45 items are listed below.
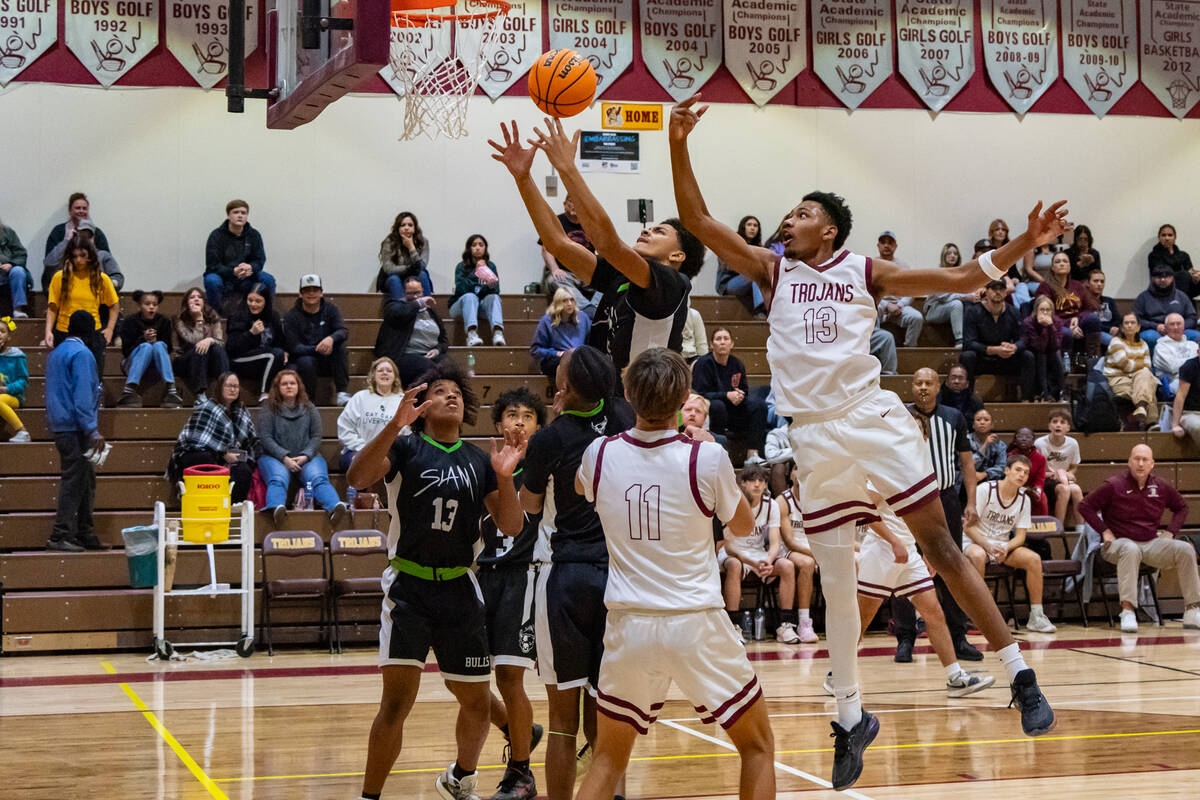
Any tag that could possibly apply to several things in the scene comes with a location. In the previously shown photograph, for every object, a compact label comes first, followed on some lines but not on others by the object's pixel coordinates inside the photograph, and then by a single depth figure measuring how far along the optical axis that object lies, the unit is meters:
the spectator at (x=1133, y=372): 14.36
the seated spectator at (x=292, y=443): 11.59
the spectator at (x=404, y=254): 14.31
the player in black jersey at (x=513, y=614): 5.52
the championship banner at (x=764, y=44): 16.92
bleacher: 10.60
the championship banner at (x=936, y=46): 17.34
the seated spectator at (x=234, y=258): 13.84
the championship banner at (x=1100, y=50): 17.75
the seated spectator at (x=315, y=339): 12.99
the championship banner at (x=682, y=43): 16.61
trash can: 10.34
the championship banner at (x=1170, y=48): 17.89
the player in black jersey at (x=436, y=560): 5.05
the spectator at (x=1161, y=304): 15.77
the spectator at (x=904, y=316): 15.35
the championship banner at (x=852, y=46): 17.14
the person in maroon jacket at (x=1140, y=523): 11.91
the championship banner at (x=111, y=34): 15.16
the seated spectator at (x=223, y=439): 11.34
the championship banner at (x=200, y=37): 15.35
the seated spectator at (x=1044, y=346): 14.45
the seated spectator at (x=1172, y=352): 14.84
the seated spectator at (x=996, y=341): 14.43
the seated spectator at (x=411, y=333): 13.03
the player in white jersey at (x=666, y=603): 4.09
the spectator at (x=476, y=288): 14.25
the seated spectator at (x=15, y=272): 13.75
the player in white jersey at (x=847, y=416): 4.88
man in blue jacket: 10.95
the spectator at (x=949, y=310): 15.30
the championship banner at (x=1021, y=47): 17.58
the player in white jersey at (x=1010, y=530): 11.48
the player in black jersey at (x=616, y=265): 4.75
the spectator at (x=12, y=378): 12.17
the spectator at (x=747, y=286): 15.42
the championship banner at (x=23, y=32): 14.95
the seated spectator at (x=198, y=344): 12.51
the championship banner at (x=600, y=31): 16.23
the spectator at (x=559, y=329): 13.10
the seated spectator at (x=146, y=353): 12.57
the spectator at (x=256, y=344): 12.95
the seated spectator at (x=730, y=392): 12.63
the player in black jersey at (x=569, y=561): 4.76
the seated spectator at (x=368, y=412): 11.64
